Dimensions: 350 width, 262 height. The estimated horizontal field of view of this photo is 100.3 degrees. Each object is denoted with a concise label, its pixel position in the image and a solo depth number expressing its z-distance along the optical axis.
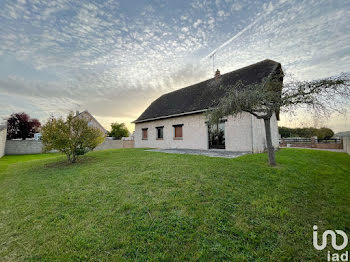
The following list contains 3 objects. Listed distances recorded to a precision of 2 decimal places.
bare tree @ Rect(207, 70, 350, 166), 5.49
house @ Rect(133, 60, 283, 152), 10.23
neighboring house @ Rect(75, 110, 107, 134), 28.00
